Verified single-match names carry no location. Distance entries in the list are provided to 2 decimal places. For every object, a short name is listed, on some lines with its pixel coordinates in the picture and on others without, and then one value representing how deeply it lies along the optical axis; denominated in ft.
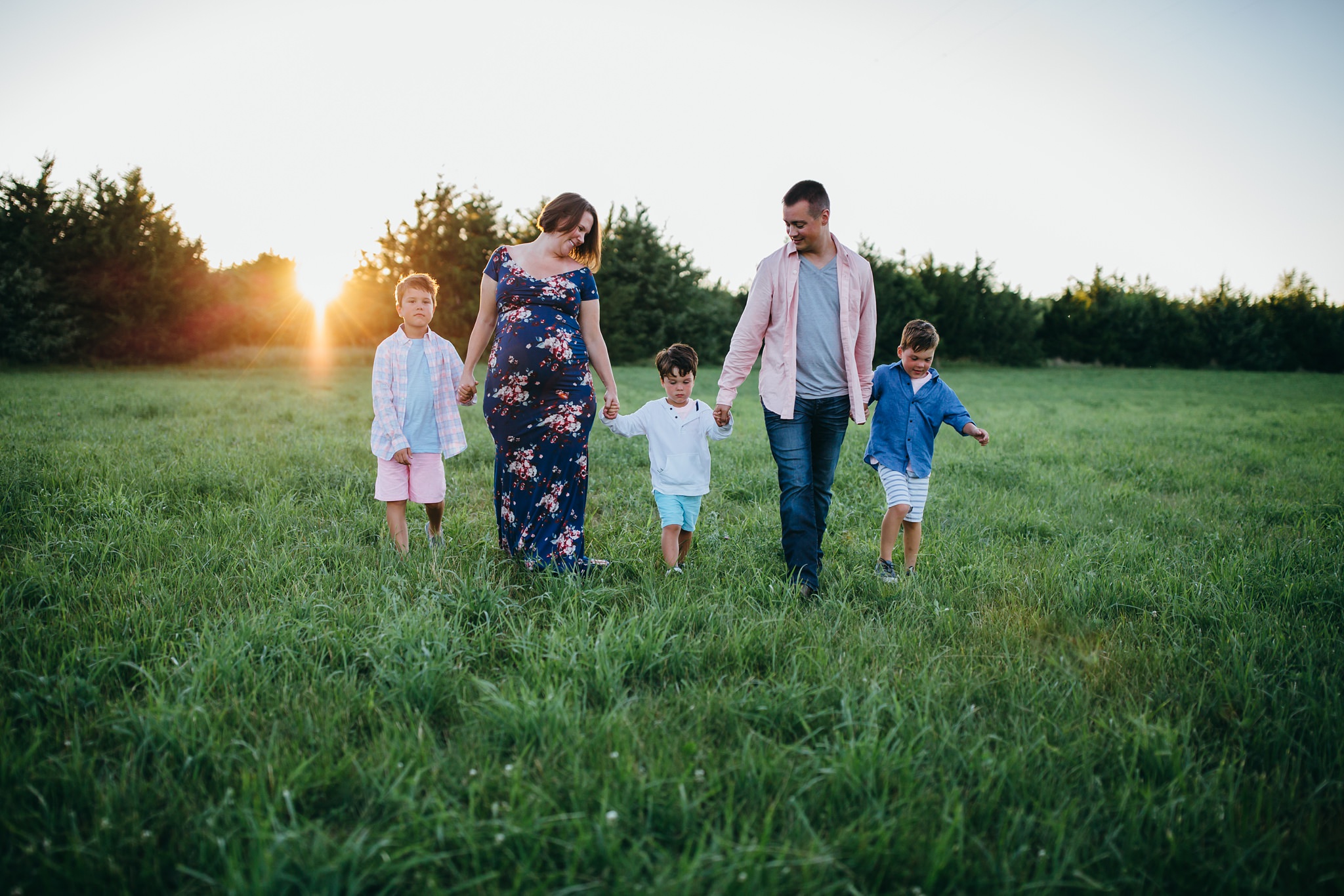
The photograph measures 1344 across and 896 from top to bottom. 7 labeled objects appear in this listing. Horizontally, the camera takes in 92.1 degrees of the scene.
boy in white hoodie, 13.16
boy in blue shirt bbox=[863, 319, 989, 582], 13.51
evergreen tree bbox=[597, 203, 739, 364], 103.24
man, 12.48
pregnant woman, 12.56
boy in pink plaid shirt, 13.80
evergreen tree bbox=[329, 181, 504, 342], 96.37
